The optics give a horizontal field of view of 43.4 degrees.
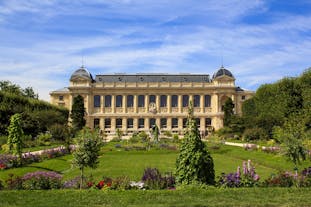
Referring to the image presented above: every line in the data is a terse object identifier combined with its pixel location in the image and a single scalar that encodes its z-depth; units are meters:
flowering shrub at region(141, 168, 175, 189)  12.41
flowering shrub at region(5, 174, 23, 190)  12.23
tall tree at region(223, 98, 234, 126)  56.33
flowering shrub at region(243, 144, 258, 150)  30.41
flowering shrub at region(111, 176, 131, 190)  12.10
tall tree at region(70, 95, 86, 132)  52.88
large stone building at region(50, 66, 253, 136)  73.75
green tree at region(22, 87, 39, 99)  84.88
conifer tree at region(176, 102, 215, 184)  11.93
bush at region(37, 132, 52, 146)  35.11
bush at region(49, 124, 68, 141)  37.86
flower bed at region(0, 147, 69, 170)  20.23
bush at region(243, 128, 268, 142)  41.20
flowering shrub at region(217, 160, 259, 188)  12.61
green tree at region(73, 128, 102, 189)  14.53
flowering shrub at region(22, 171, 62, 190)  12.25
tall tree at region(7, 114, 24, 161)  20.94
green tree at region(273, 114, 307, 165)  15.97
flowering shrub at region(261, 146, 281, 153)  26.17
